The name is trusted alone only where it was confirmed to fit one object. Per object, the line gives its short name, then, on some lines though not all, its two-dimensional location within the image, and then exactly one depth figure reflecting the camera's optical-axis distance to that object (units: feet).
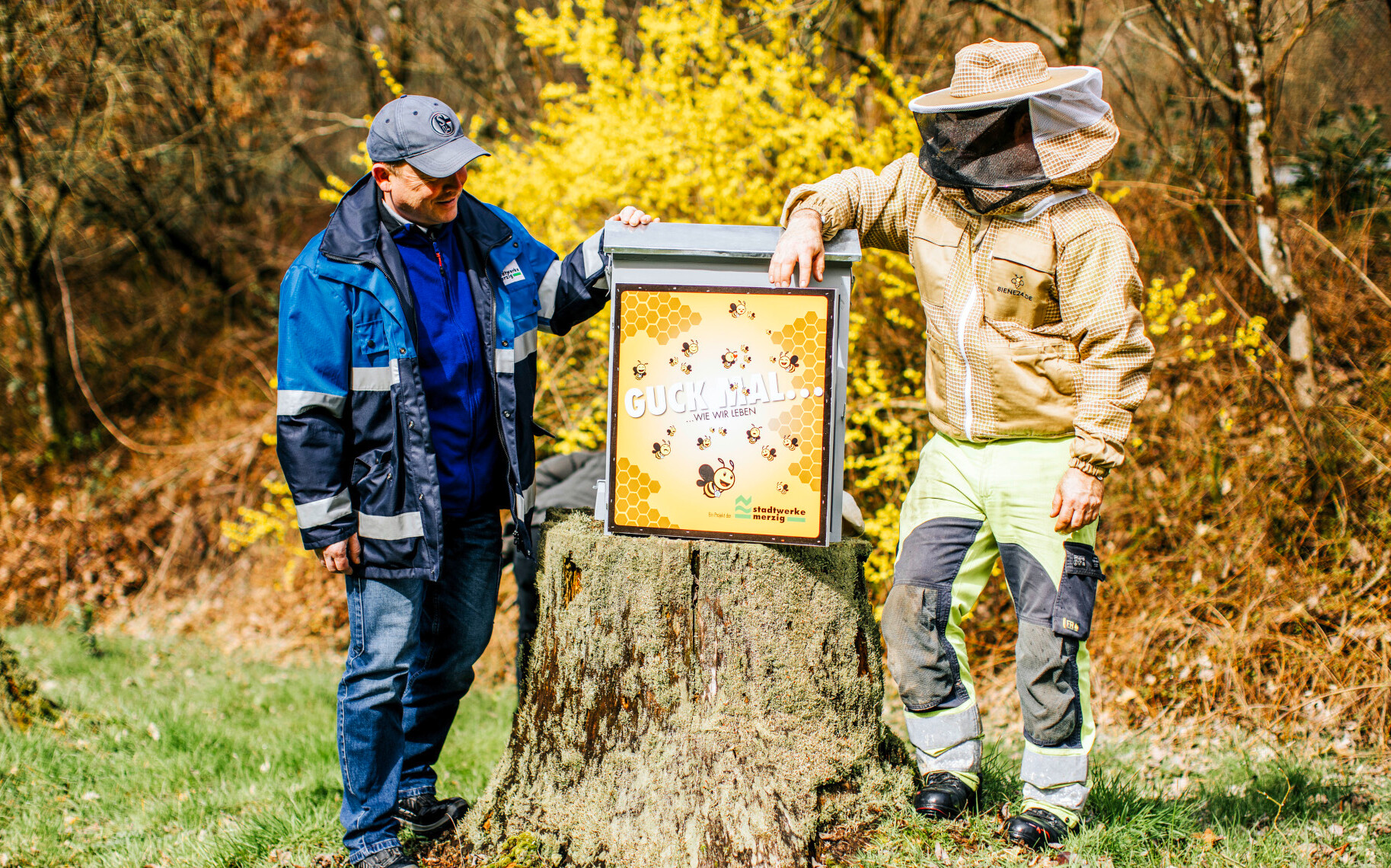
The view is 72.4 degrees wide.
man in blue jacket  8.22
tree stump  8.21
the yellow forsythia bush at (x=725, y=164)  14.39
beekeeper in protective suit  7.80
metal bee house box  8.15
